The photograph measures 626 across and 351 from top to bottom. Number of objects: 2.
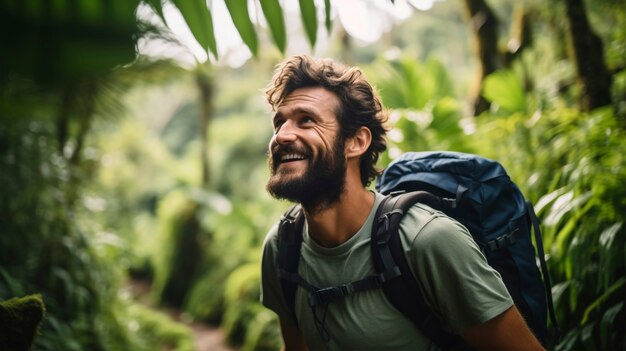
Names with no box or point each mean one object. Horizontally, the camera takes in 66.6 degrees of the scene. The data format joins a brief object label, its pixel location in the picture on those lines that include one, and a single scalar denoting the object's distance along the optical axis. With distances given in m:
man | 1.54
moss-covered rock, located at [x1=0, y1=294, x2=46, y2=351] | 1.09
